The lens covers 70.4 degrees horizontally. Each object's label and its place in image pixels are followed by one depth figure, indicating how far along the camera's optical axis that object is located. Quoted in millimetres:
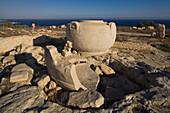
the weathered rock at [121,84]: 3721
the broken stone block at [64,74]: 3096
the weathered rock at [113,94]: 3201
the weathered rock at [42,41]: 7605
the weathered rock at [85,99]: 2453
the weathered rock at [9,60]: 4887
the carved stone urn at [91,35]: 4910
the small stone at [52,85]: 3464
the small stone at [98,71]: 4370
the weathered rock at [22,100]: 2296
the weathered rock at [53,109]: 2236
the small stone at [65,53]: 4755
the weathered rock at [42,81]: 3407
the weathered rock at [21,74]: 3374
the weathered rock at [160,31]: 11438
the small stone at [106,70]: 4448
